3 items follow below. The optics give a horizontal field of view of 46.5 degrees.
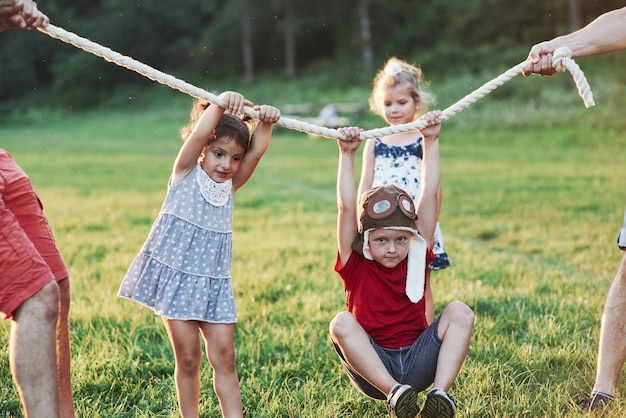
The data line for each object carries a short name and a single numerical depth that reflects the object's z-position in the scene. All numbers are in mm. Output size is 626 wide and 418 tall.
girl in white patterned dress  4418
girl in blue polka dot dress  3031
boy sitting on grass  3066
